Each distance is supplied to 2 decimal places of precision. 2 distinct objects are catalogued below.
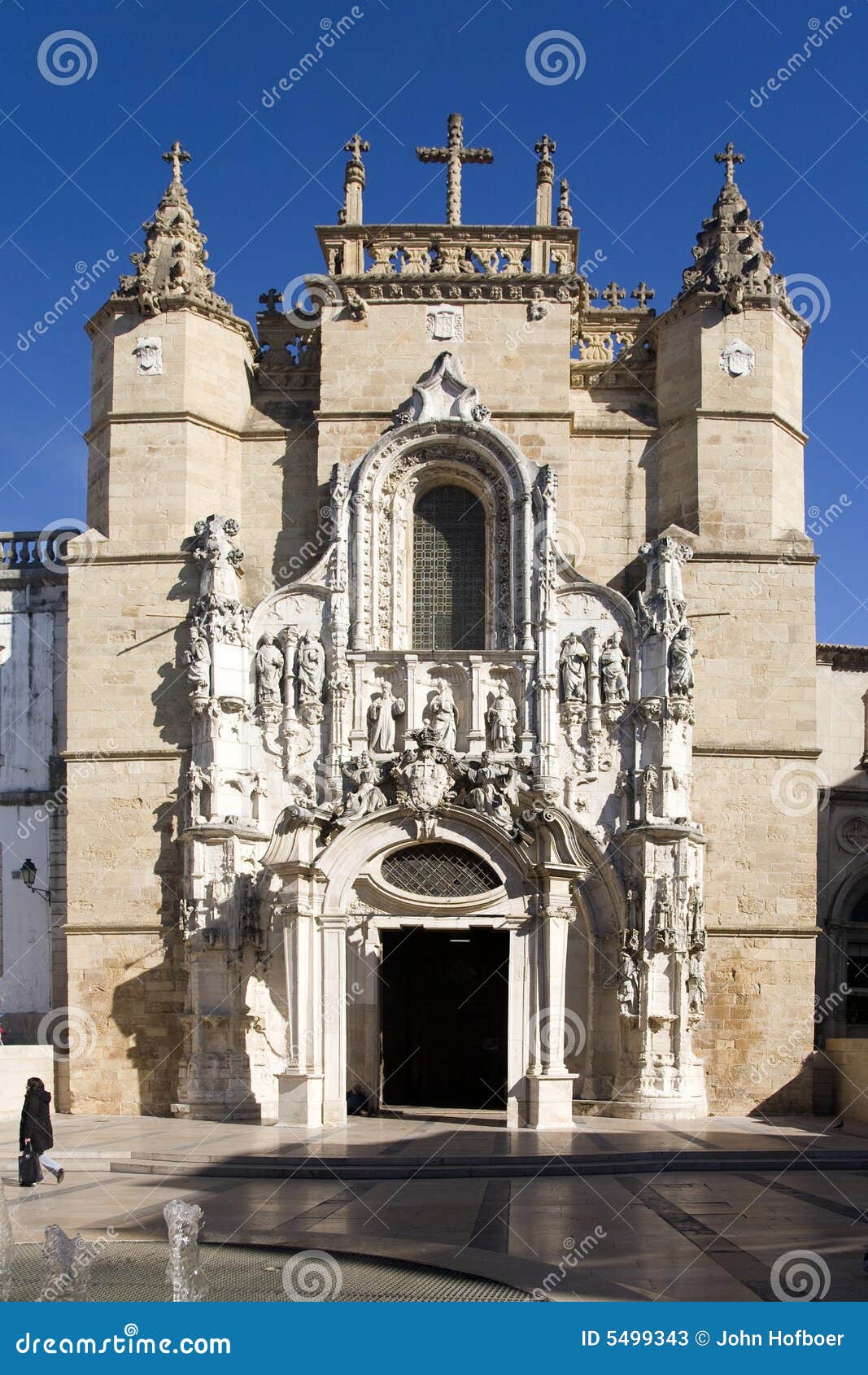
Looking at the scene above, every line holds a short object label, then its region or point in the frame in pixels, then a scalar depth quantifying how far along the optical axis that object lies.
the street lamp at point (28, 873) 25.61
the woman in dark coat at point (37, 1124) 16.17
